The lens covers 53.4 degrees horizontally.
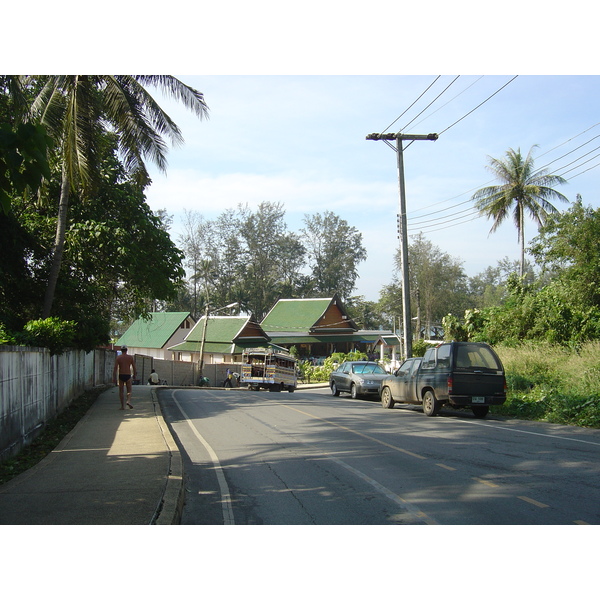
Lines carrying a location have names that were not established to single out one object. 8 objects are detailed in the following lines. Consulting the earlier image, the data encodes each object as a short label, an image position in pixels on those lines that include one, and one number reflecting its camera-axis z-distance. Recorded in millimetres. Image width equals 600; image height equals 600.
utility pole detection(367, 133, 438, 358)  24656
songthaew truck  32750
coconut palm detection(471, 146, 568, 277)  37531
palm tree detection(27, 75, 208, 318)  15930
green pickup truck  15242
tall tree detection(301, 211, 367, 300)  80500
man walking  16672
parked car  24078
